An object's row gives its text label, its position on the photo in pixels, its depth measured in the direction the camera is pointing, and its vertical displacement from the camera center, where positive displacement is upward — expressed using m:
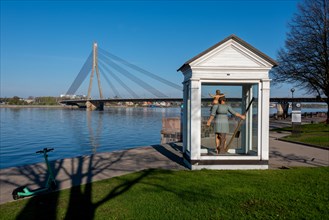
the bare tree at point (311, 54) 26.66 +4.22
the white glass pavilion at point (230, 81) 9.29 +0.70
